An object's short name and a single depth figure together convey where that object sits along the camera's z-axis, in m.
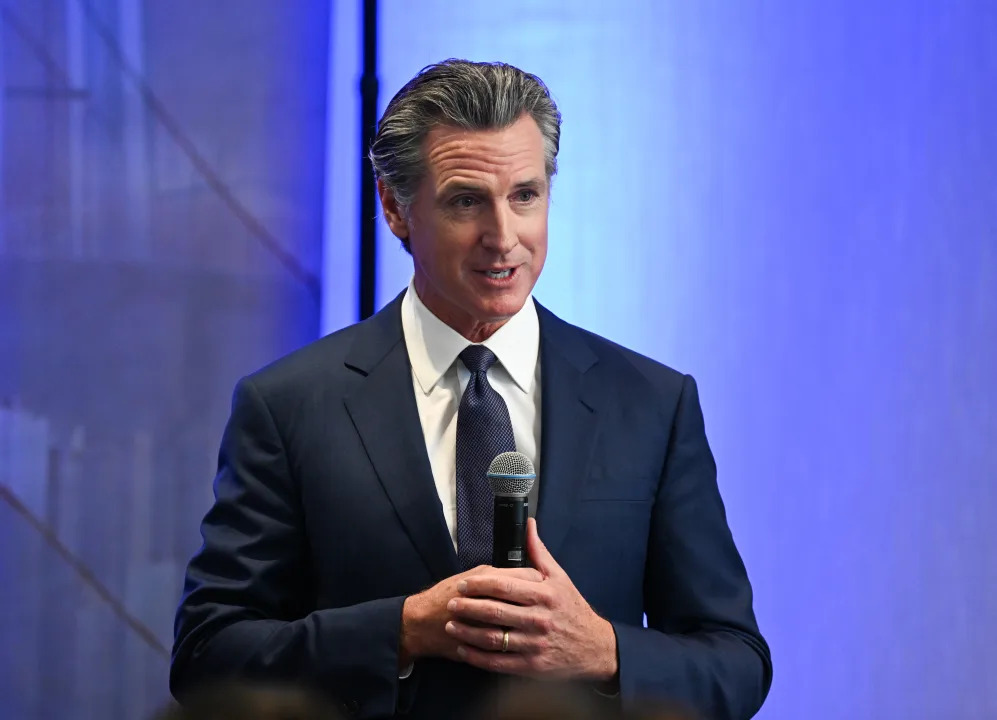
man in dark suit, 6.22
